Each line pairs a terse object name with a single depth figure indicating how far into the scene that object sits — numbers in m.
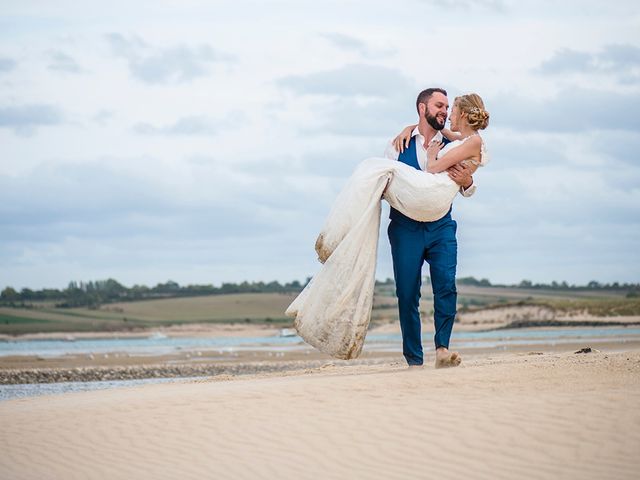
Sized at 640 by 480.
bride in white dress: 9.86
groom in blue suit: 9.95
